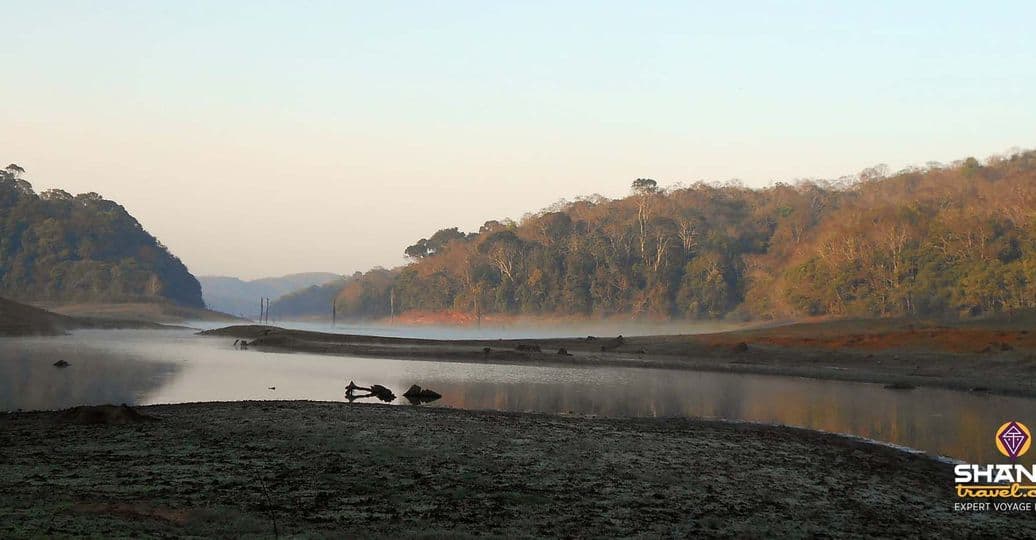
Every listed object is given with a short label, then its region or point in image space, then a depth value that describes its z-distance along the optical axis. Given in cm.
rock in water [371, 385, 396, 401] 3391
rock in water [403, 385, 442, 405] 3451
